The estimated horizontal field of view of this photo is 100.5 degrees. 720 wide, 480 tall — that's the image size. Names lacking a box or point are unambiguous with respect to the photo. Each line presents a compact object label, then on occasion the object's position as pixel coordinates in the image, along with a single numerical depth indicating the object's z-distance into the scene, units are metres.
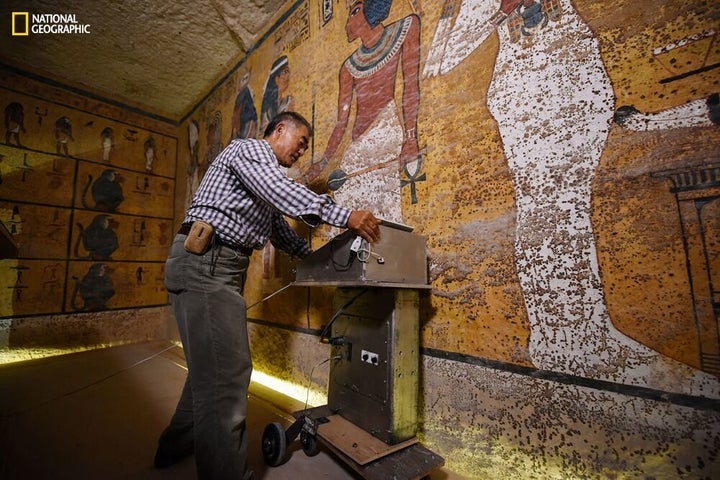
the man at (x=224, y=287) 1.23
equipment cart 1.31
